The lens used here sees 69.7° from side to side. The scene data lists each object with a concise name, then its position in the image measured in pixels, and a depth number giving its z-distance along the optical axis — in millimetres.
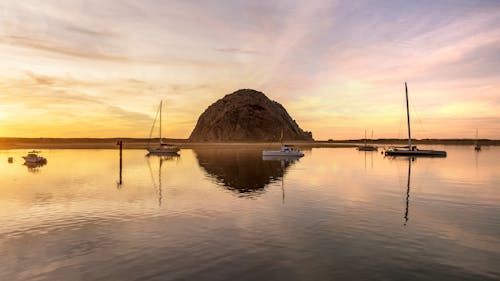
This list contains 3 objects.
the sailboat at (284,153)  91812
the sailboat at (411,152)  99406
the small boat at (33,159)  70125
